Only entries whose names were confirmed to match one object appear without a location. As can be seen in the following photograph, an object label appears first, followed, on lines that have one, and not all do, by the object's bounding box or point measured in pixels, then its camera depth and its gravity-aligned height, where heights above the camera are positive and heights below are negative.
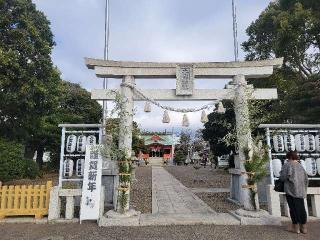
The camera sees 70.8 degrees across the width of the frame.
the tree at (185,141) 39.75 +2.11
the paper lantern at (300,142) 6.43 +0.29
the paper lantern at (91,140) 6.40 +0.36
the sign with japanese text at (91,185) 5.58 -0.82
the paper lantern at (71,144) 6.33 +0.24
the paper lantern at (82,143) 6.35 +0.26
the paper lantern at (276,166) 6.29 -0.38
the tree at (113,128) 6.38 +0.69
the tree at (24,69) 9.17 +3.59
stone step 35.41 -1.35
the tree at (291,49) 8.46 +5.22
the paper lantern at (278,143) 6.42 +0.26
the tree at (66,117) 16.83 +3.09
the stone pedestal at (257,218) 5.39 -1.57
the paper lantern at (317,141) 6.49 +0.31
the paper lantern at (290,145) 6.44 +0.21
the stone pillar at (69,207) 5.77 -1.38
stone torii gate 6.76 +2.35
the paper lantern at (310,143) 6.42 +0.27
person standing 4.84 -0.79
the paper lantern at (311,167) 6.30 -0.41
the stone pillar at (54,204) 5.67 -1.29
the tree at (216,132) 15.61 +1.60
